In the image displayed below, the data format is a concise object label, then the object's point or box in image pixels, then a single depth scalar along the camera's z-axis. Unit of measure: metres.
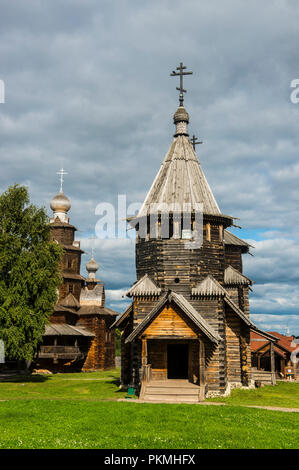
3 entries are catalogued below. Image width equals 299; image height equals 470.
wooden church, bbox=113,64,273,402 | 20.83
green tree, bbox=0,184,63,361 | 25.62
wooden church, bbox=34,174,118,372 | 38.94
